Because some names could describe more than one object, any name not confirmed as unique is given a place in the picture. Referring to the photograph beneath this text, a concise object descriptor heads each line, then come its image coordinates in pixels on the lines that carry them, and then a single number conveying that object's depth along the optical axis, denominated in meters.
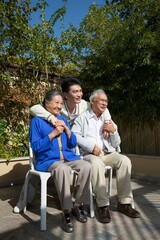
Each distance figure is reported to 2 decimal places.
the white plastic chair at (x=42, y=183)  2.44
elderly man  2.73
